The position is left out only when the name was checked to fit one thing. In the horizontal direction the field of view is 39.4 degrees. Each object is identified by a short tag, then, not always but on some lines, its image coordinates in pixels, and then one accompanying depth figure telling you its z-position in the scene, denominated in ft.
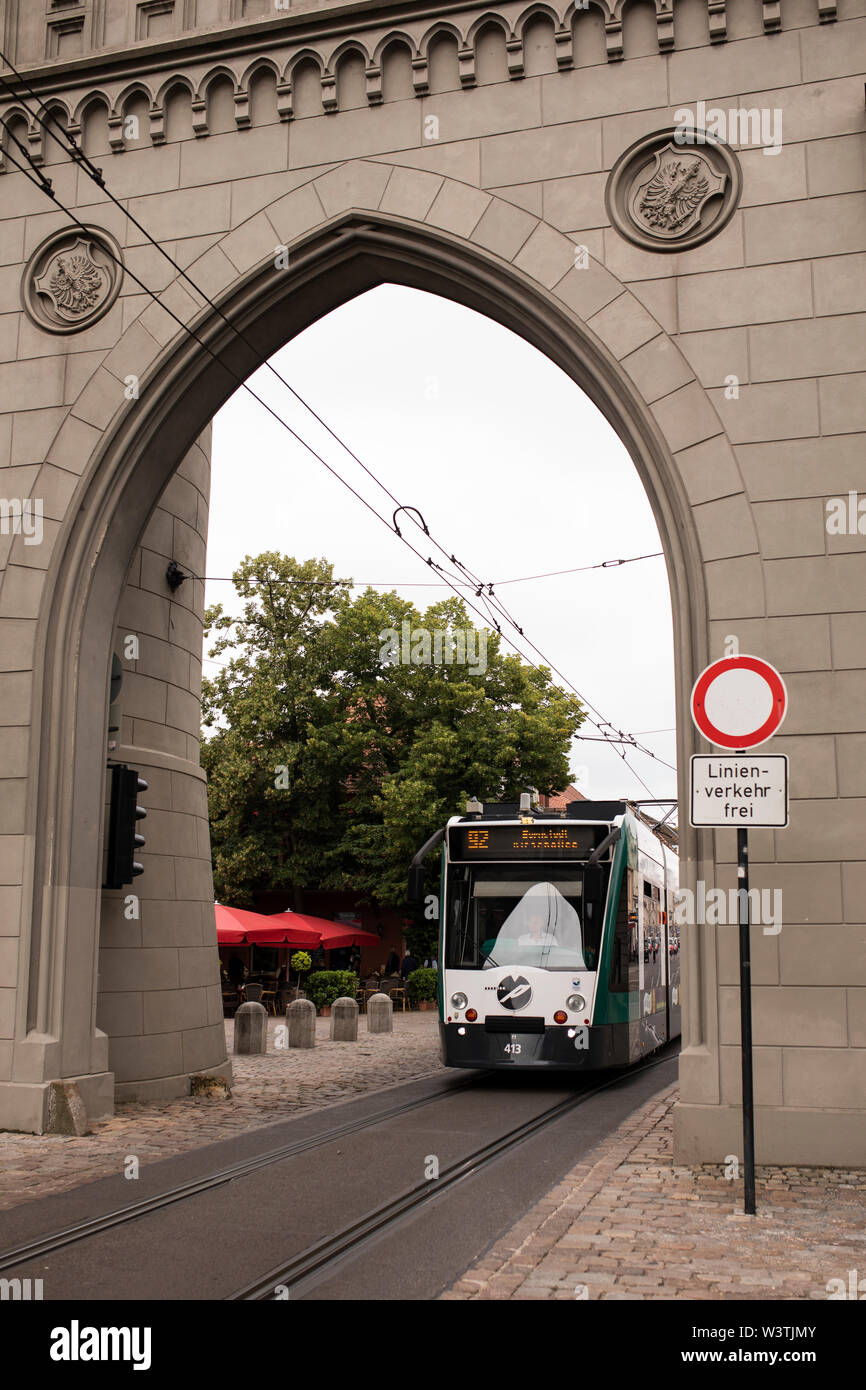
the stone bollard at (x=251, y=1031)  58.29
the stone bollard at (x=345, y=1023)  67.97
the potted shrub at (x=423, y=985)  102.89
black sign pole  22.53
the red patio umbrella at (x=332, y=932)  97.56
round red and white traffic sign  23.62
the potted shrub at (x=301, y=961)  105.60
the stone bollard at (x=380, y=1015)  75.92
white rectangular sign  23.06
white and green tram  43.01
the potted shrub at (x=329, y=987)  93.91
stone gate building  28.66
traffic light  35.70
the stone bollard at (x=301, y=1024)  62.03
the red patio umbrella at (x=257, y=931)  88.33
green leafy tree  111.96
